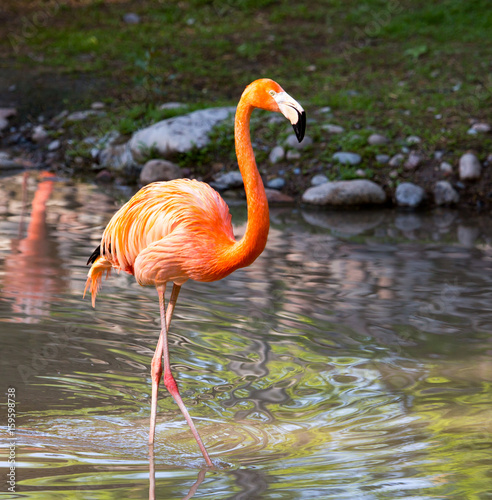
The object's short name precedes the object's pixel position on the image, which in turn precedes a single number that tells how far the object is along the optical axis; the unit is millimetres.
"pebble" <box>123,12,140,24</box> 29269
